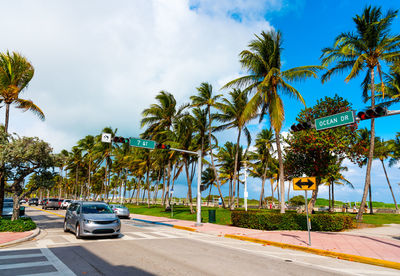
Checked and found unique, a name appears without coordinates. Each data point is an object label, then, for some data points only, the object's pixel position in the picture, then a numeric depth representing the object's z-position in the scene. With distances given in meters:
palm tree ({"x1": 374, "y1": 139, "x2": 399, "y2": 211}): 44.44
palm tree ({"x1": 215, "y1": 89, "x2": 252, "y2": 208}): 30.39
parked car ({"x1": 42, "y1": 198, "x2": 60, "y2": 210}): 42.12
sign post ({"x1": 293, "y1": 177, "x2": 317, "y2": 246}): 11.23
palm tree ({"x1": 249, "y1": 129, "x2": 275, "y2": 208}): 46.76
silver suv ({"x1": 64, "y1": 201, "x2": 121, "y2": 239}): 11.99
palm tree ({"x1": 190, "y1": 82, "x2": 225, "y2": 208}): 30.31
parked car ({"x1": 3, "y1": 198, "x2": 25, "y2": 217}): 20.55
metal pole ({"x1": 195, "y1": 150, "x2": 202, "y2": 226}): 19.39
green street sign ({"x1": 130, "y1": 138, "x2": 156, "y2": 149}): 18.40
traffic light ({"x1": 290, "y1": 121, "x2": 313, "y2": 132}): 13.17
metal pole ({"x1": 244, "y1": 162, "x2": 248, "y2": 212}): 29.01
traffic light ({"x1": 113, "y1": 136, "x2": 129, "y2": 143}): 17.22
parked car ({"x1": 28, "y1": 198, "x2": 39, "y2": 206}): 60.74
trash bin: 21.81
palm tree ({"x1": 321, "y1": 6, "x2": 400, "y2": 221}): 20.58
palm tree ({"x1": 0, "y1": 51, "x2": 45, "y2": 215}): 15.84
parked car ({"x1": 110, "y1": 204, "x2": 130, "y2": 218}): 26.39
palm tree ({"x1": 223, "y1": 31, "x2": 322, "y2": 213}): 19.89
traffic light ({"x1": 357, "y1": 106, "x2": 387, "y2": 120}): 10.76
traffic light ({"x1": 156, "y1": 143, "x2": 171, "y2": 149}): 19.06
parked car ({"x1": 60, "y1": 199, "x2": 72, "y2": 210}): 43.94
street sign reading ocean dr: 11.64
